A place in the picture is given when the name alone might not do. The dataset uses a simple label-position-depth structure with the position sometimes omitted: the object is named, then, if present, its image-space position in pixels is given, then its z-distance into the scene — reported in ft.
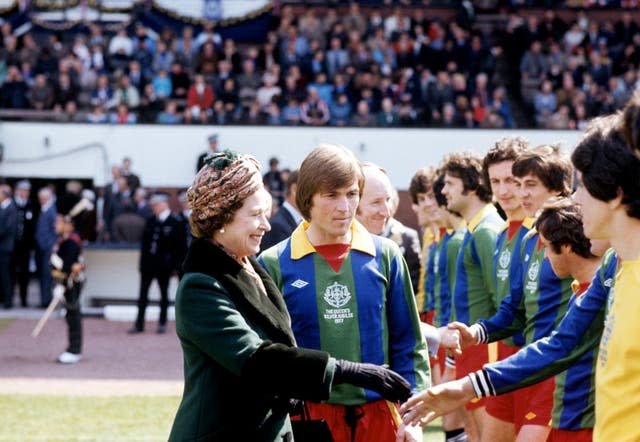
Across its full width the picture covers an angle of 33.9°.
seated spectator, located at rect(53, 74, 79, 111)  77.71
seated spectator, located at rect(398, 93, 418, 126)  76.07
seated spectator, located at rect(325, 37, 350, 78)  81.25
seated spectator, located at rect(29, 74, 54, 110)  77.41
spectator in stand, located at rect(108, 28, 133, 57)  82.28
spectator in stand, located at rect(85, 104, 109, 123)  75.77
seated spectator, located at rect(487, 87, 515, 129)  76.57
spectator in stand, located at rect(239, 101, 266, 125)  75.31
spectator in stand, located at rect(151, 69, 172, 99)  78.69
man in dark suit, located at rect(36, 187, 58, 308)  62.59
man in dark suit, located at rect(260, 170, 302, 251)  25.53
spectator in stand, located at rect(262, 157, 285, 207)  66.23
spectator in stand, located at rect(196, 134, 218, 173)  71.52
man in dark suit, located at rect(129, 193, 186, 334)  51.98
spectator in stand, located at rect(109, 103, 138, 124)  75.51
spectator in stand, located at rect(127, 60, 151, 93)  79.00
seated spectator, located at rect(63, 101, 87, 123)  76.13
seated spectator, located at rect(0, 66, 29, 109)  77.30
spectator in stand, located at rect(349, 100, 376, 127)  75.51
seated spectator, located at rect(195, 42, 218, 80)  81.15
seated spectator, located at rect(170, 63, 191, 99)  78.84
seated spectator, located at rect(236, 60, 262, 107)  80.07
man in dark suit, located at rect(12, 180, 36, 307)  63.92
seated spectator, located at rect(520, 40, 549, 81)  84.02
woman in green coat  11.89
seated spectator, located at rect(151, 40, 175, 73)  81.05
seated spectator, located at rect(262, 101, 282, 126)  75.20
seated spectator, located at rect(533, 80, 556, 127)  77.82
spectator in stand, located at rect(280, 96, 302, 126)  75.15
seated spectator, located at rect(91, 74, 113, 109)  77.41
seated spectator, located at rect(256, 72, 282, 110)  77.46
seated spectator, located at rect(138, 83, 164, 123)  76.69
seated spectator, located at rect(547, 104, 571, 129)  74.84
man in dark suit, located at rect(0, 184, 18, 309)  62.34
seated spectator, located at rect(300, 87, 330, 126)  75.41
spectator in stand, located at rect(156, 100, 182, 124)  75.87
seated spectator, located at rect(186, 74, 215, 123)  76.84
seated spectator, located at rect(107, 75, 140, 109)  76.89
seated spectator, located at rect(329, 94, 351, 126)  75.61
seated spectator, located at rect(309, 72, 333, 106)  77.71
